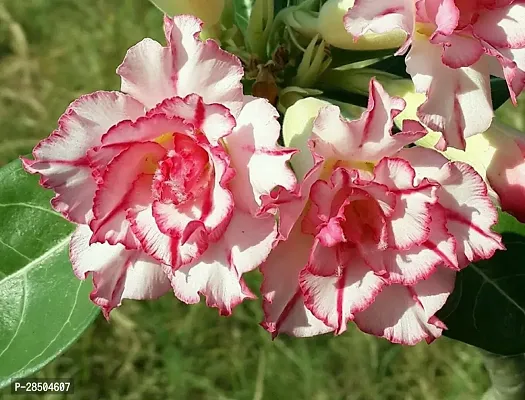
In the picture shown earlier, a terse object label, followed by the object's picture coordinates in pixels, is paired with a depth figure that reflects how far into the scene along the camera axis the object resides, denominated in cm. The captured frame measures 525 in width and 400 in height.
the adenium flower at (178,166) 11
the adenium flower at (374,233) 12
